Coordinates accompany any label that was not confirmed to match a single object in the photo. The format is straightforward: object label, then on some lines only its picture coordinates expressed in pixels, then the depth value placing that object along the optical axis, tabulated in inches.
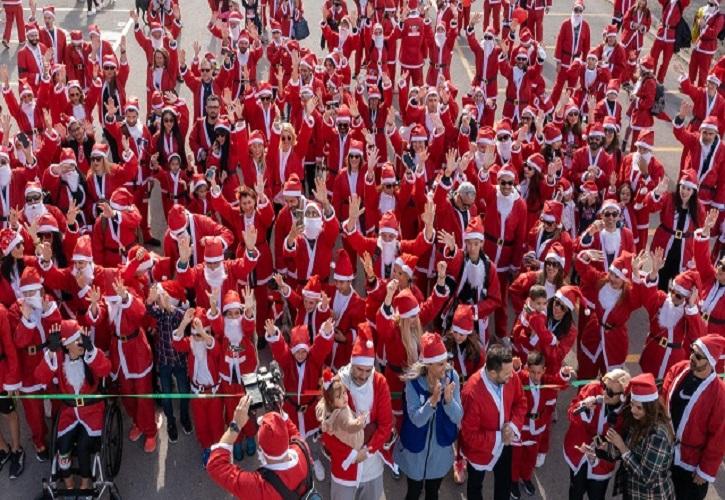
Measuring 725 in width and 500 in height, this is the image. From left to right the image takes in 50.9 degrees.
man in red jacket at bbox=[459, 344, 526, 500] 207.3
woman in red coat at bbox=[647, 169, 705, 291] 319.9
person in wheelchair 237.6
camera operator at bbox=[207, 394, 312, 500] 174.7
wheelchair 236.5
